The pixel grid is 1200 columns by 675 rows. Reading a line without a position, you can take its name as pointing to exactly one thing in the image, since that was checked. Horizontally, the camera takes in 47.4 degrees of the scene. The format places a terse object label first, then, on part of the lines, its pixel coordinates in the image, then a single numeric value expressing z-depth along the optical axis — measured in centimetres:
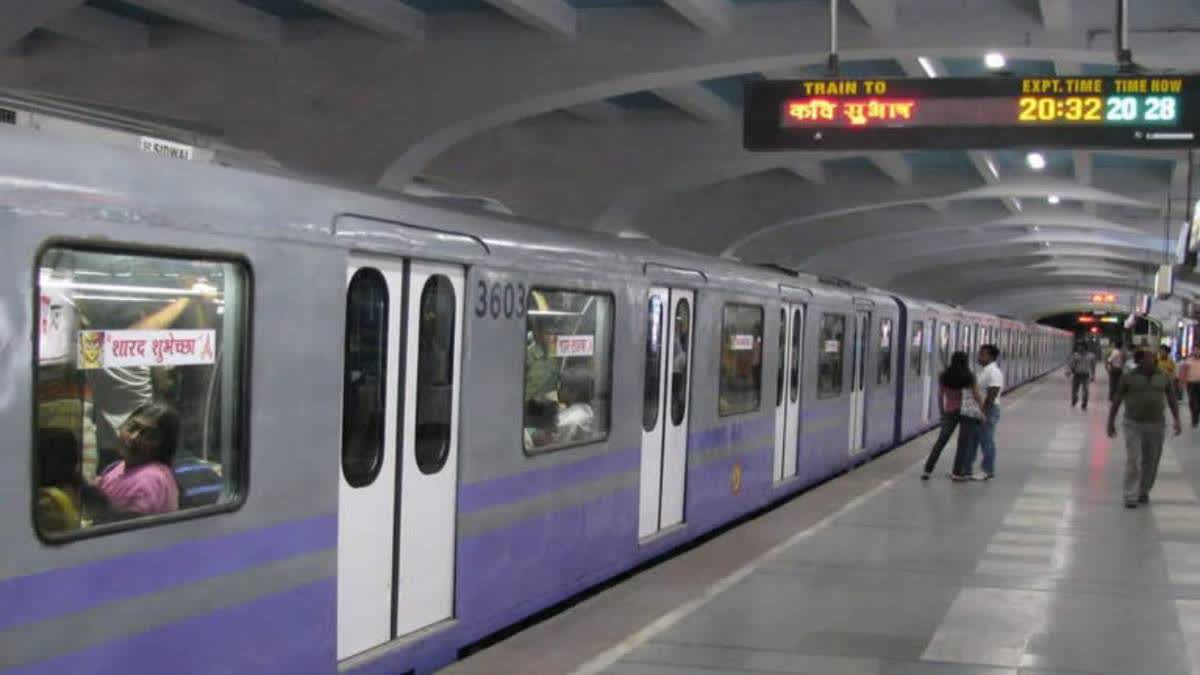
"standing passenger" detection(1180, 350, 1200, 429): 2684
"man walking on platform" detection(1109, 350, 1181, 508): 1322
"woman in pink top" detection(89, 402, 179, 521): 461
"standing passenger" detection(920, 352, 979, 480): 1552
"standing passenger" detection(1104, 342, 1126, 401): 2785
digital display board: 1038
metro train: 437
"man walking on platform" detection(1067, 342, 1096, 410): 3192
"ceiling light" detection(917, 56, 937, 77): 1888
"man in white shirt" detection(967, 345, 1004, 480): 1562
